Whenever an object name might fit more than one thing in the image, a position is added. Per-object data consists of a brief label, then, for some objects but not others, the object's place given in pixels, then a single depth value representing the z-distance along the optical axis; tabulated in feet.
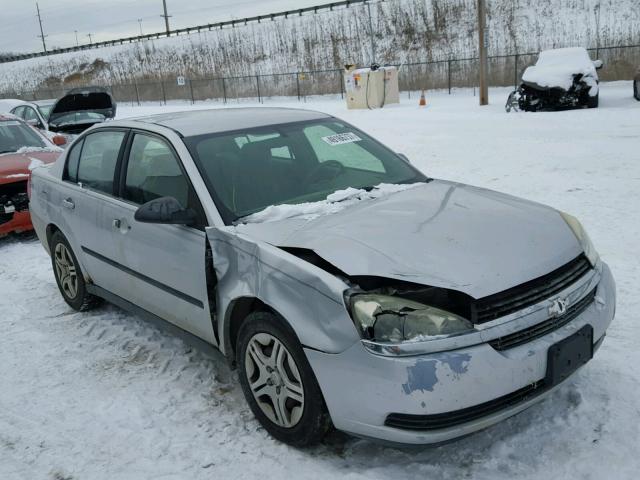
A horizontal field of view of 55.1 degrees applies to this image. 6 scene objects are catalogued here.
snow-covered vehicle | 50.93
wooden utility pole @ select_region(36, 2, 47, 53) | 308.52
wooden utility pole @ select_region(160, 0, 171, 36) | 207.41
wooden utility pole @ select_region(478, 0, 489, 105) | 59.31
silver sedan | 8.02
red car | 23.47
